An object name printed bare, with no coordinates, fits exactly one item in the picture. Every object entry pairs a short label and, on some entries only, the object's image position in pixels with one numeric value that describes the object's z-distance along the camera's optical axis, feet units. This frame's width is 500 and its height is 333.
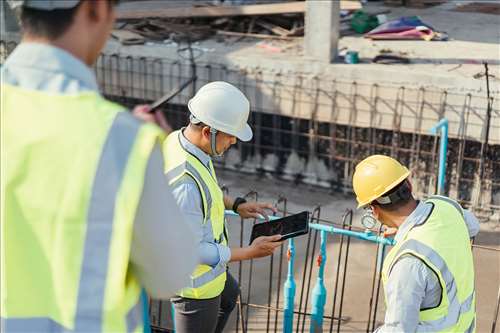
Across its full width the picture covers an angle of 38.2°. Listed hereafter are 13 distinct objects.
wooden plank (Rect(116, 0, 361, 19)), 32.73
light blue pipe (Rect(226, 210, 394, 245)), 13.76
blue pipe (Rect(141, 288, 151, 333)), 12.29
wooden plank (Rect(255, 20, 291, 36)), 33.76
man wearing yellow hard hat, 9.45
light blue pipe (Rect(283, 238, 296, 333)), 14.80
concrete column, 28.89
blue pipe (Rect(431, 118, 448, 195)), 24.06
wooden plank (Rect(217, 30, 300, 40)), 33.58
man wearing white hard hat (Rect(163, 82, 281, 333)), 11.32
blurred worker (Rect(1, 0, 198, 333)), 4.79
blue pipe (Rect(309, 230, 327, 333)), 14.57
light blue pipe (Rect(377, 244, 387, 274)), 14.93
